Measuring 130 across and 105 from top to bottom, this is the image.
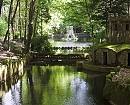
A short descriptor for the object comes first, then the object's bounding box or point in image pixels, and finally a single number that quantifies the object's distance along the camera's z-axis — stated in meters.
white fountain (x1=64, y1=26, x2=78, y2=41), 125.41
